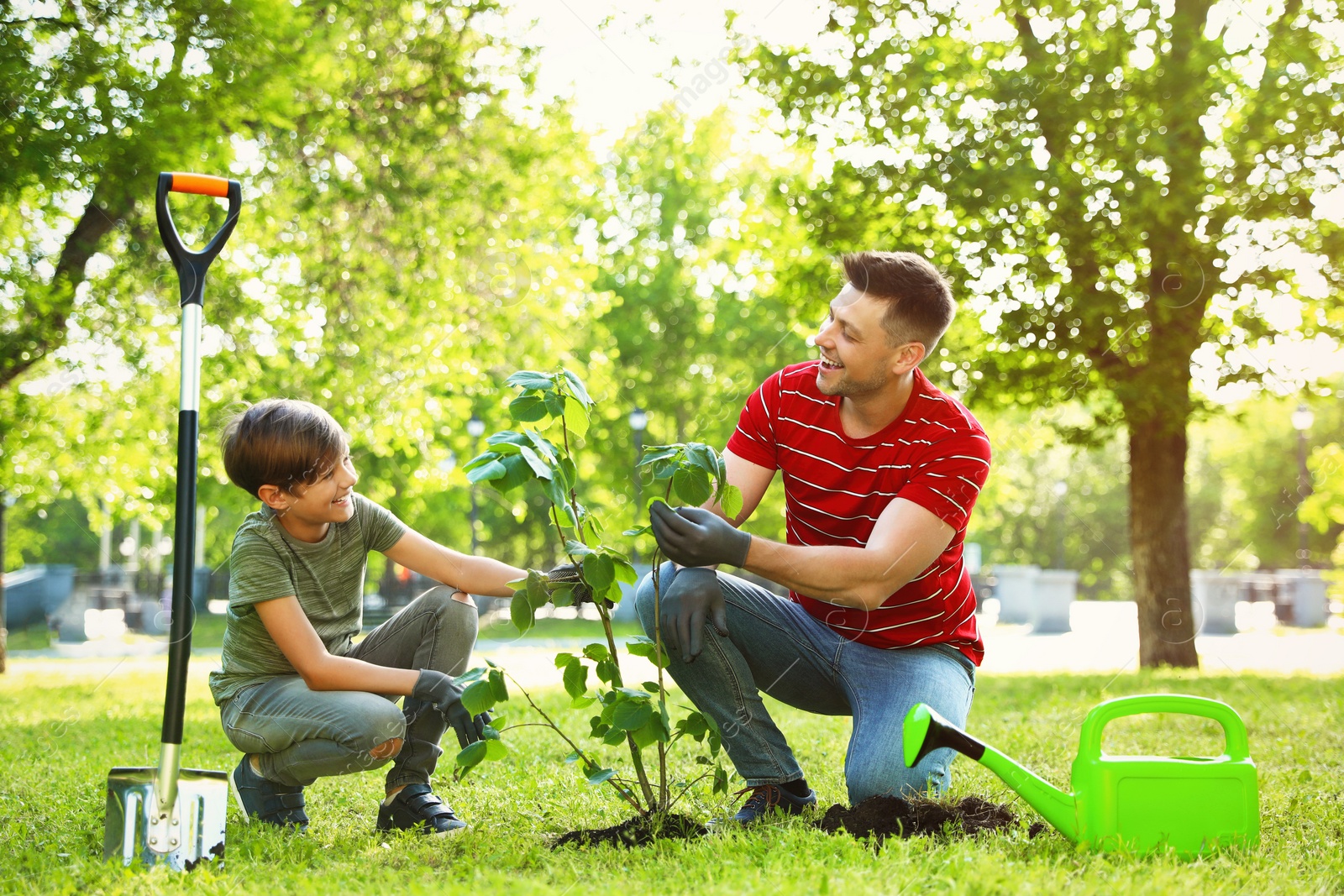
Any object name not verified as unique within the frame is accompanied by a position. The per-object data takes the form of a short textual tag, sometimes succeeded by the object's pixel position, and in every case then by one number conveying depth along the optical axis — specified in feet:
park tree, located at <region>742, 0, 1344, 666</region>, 23.48
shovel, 8.04
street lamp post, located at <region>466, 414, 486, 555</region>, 52.90
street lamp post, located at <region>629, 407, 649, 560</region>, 57.16
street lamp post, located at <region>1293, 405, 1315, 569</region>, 50.44
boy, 9.12
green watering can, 7.82
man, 8.78
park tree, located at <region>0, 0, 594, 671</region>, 25.35
